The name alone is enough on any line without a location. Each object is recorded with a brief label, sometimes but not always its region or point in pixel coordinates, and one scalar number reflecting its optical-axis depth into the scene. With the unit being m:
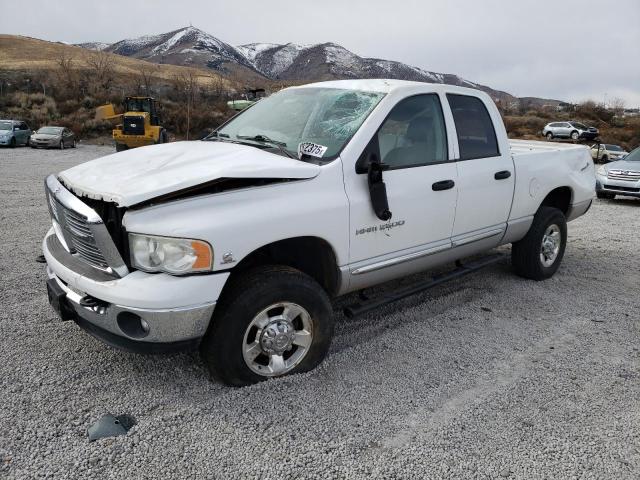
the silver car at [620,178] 11.92
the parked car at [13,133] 24.47
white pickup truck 2.71
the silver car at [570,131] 43.66
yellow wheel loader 23.75
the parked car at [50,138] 24.91
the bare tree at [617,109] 62.69
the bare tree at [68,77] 45.26
